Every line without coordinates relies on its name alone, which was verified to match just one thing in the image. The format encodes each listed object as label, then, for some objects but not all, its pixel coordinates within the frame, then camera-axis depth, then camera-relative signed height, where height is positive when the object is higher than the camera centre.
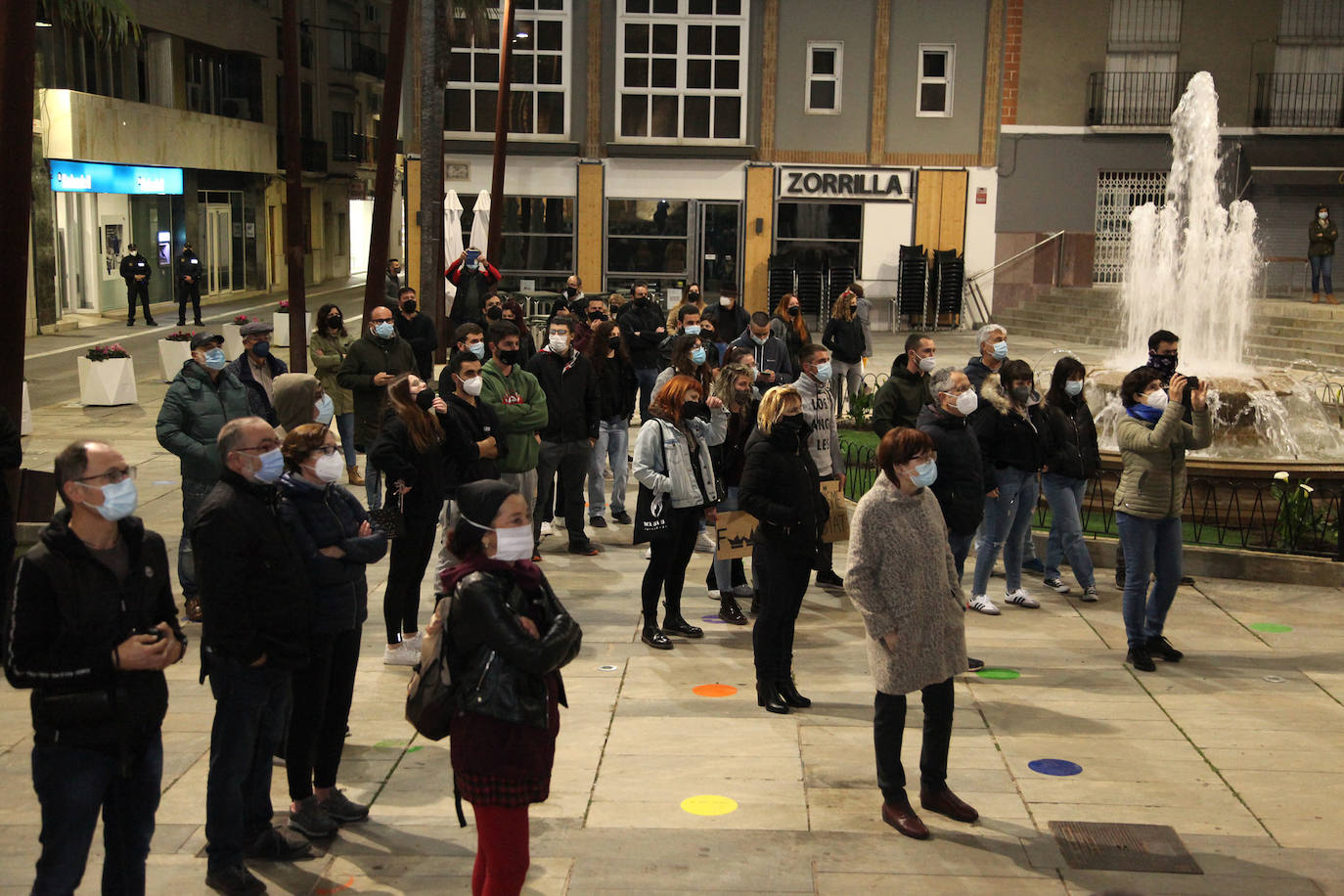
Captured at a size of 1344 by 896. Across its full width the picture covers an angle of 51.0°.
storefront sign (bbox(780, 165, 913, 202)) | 33.81 +1.51
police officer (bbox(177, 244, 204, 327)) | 32.38 -1.03
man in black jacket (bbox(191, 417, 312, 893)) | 5.34 -1.43
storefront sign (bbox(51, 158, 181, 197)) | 31.20 +1.20
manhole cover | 5.89 -2.53
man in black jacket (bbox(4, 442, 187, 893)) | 4.62 -1.43
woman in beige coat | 6.14 -1.52
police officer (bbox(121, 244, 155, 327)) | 32.38 -1.05
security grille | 34.78 +1.14
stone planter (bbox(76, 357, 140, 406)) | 19.70 -2.11
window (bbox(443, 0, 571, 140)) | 33.34 +3.76
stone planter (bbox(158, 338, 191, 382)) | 22.88 -2.01
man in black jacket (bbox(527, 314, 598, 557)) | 11.20 -1.36
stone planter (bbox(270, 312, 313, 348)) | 27.98 -1.91
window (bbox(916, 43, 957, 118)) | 33.72 +4.00
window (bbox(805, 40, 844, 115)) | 33.62 +3.98
